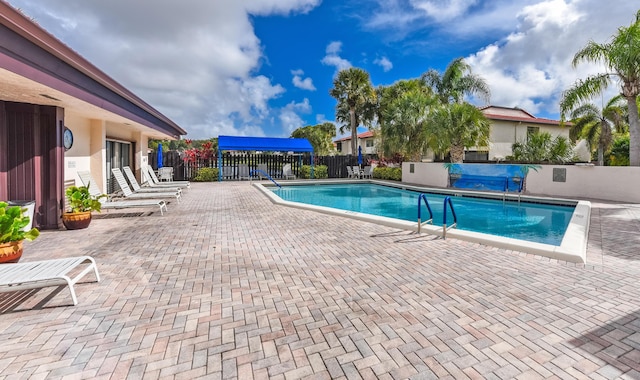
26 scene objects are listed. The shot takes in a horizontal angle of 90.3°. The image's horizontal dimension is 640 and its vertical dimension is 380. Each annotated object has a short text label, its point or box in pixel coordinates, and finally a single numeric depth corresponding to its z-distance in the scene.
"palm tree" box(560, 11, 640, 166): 11.93
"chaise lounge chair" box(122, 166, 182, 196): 12.02
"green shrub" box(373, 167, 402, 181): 22.34
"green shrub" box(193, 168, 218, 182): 21.72
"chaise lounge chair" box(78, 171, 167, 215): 8.44
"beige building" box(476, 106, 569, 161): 27.21
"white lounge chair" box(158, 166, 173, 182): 19.64
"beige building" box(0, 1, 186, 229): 4.02
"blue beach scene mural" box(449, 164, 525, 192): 15.36
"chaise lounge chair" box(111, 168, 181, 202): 10.52
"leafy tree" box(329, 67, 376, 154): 30.05
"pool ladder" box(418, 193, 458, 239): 6.41
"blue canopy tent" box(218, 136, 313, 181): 22.12
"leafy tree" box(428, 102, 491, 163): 17.77
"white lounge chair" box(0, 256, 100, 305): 3.19
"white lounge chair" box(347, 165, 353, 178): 25.74
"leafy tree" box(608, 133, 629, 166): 22.07
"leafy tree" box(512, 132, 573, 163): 17.55
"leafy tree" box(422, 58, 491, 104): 25.06
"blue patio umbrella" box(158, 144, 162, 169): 20.05
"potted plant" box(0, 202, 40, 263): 4.16
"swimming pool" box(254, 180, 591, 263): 5.73
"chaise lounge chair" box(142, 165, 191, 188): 14.59
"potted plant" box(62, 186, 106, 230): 6.88
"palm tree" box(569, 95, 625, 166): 20.59
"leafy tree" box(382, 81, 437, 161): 20.41
